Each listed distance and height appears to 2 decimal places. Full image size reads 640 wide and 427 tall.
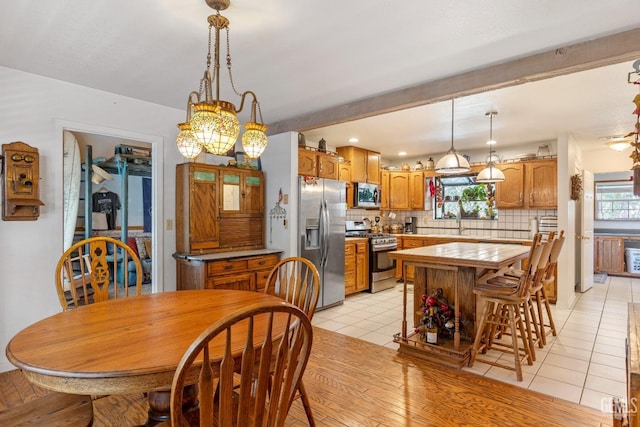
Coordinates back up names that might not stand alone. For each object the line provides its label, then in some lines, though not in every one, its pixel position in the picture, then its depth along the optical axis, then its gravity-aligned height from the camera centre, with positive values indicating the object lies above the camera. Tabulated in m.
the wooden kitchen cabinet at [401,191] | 6.48 +0.43
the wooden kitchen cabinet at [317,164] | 4.51 +0.70
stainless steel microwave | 5.77 +0.32
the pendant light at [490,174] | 4.33 +0.50
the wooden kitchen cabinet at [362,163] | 5.69 +0.88
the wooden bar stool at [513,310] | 2.70 -0.84
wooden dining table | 1.13 -0.52
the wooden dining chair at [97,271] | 2.12 -0.38
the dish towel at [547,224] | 5.06 -0.16
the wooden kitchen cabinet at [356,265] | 5.08 -0.80
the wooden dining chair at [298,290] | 1.86 -0.46
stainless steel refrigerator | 4.33 -0.22
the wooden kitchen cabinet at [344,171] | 5.34 +0.68
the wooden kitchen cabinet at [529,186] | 5.02 +0.42
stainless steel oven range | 5.47 -0.69
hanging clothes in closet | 5.52 +0.17
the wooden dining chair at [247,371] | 0.93 -0.50
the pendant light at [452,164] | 3.71 +0.55
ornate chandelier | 1.67 +0.46
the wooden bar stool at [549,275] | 3.23 -0.61
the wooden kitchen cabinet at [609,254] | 6.81 -0.84
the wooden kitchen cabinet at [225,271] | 3.47 -0.61
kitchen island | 2.86 -0.66
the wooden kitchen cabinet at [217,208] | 3.73 +0.07
